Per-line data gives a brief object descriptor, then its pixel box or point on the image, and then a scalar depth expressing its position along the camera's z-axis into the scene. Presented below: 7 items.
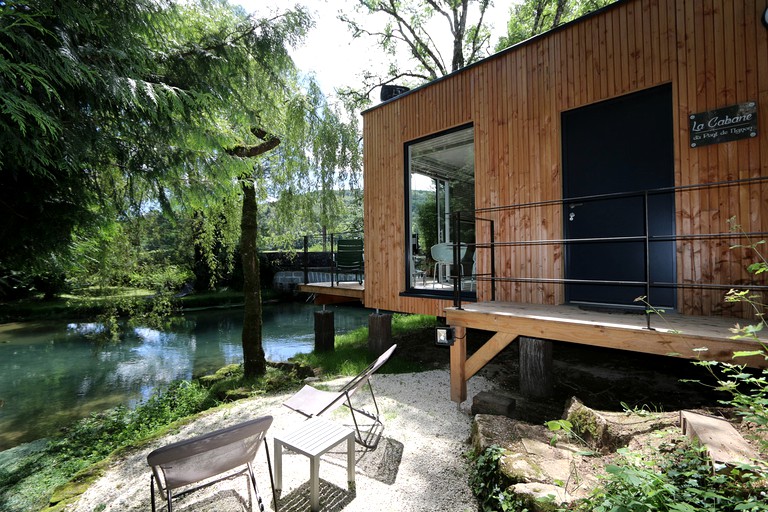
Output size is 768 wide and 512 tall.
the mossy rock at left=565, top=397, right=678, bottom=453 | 2.36
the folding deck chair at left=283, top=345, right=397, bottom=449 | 2.82
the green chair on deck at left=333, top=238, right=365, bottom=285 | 7.24
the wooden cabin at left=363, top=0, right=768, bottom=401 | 2.95
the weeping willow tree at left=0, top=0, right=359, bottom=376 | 1.90
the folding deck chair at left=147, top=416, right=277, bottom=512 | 1.82
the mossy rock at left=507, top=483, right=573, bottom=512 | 1.75
